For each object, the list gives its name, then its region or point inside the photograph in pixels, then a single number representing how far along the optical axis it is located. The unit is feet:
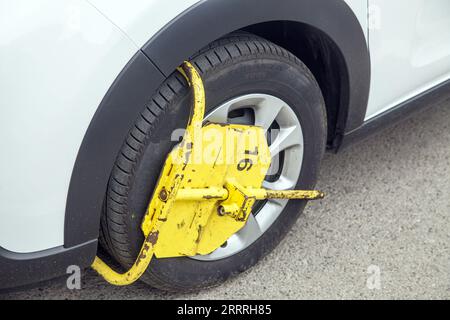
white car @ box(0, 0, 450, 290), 4.02
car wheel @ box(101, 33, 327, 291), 4.73
